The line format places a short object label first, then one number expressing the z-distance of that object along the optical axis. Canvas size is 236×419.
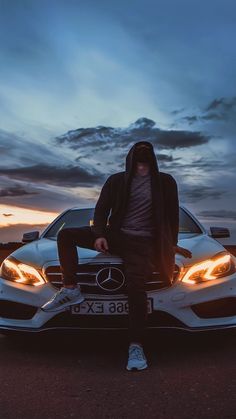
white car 4.49
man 4.46
